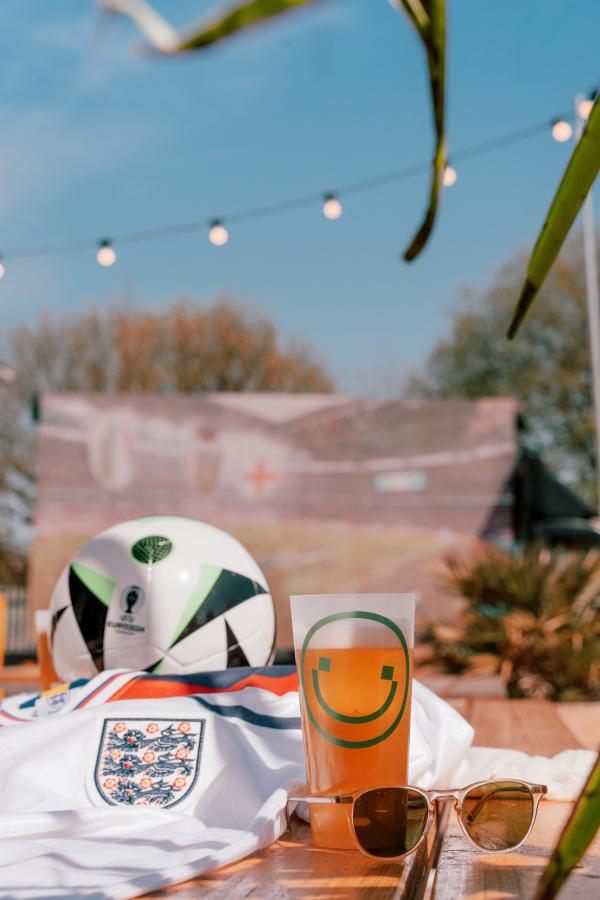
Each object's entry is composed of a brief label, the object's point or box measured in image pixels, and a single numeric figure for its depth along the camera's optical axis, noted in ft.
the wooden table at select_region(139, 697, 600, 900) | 2.56
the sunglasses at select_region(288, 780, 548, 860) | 2.90
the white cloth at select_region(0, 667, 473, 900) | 2.75
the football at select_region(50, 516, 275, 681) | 5.27
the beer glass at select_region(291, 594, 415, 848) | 3.11
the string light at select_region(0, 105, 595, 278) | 28.71
